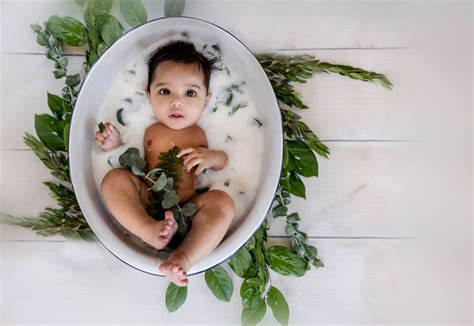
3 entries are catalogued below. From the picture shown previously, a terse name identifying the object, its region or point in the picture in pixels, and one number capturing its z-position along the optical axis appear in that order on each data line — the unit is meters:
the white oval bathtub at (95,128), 0.91
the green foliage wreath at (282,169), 1.00
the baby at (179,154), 0.90
